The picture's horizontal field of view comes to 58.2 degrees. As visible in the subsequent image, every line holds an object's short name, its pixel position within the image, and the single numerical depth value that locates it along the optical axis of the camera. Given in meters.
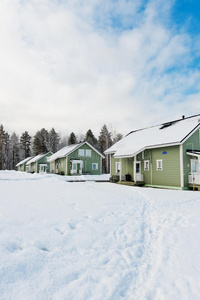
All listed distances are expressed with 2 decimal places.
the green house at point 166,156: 16.20
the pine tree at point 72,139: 57.62
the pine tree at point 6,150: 56.53
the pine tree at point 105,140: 42.98
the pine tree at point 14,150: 62.16
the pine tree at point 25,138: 58.41
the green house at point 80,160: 32.98
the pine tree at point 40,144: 54.86
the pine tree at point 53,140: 55.47
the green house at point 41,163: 44.68
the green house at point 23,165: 54.29
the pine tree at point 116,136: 46.62
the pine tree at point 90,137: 53.03
